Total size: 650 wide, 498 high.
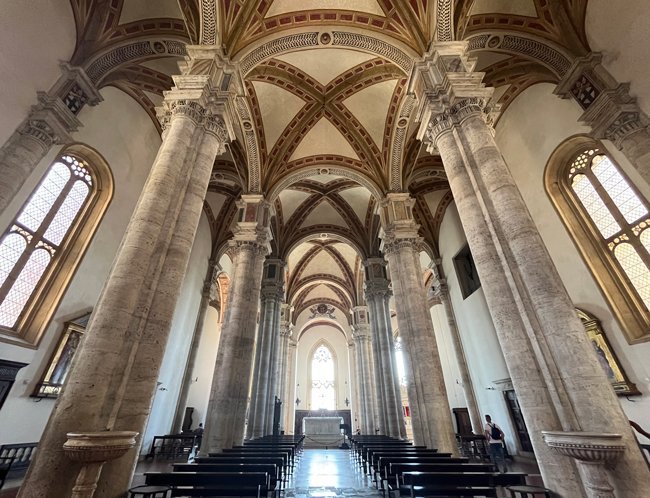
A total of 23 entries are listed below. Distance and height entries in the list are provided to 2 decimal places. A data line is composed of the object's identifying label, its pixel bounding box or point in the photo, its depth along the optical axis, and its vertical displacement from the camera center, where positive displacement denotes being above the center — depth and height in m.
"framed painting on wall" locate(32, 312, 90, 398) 7.28 +1.61
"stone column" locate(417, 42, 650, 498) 3.37 +1.39
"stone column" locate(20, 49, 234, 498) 3.19 +1.31
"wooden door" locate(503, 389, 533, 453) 10.33 +0.19
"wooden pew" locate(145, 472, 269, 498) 3.65 -0.51
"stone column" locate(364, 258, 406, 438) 13.40 +3.59
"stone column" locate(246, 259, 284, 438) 13.12 +3.26
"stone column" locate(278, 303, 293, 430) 20.06 +4.93
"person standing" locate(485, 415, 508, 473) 8.27 -0.38
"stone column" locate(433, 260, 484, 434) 13.34 +3.23
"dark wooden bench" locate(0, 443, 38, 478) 6.29 -0.33
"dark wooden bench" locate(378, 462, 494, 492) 4.38 -0.49
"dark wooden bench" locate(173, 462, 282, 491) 4.20 -0.43
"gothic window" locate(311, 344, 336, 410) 28.52 +4.17
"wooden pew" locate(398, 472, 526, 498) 3.66 -0.57
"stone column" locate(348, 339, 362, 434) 23.11 +2.45
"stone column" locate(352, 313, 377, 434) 17.84 +3.00
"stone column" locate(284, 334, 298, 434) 23.53 +2.77
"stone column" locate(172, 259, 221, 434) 13.32 +3.95
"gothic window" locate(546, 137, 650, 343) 7.04 +4.37
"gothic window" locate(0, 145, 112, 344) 6.90 +4.18
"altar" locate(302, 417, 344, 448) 17.97 -0.07
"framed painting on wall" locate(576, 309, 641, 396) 6.84 +1.35
